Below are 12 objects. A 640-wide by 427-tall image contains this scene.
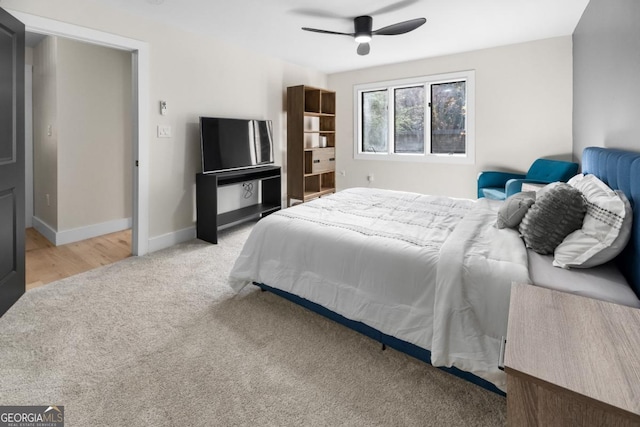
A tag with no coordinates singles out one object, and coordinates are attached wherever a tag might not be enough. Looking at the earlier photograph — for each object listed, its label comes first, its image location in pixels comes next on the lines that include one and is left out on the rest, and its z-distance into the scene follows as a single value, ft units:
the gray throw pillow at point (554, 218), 5.44
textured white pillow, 4.61
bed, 4.81
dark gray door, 7.22
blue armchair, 11.06
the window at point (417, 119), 16.15
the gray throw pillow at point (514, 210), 6.53
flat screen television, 12.82
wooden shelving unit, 16.90
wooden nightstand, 2.27
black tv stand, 12.60
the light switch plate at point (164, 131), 11.81
